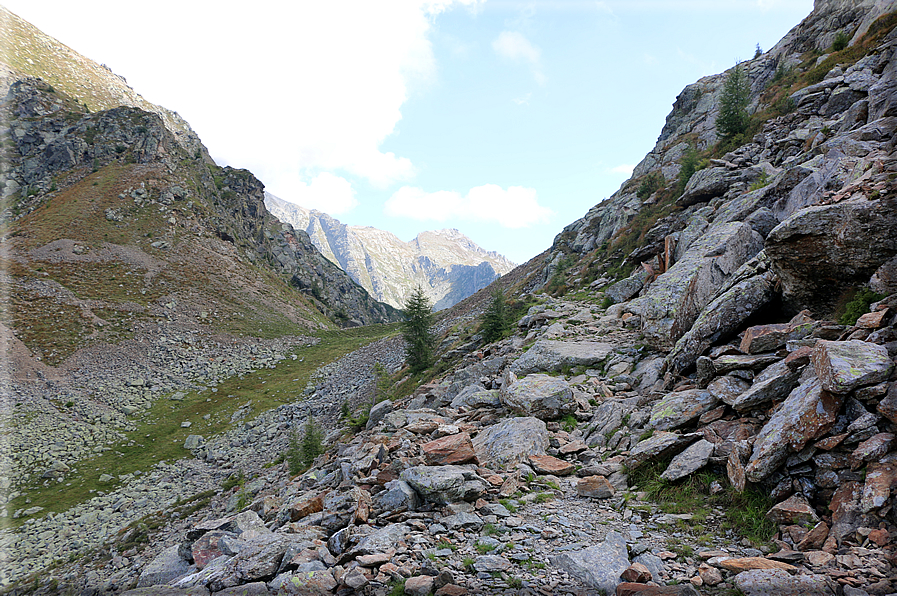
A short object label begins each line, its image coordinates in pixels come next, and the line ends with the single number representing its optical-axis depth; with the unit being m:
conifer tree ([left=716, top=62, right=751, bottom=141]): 31.41
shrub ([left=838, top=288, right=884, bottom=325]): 8.40
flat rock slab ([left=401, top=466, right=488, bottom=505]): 9.30
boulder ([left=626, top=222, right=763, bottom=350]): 14.27
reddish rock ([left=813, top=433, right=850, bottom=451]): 6.37
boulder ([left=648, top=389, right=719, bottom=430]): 9.95
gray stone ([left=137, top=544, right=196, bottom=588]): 10.72
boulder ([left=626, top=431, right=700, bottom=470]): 9.30
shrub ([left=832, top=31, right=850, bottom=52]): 29.83
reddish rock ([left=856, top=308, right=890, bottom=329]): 7.50
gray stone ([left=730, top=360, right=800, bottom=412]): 8.21
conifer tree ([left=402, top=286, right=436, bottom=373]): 32.78
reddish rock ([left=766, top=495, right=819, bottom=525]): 6.18
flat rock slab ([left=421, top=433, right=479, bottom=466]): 11.09
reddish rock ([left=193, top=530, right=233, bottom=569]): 10.22
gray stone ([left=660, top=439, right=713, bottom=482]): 8.41
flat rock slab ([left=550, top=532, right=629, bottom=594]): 6.01
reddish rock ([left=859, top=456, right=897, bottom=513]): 5.47
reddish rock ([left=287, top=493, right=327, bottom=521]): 10.87
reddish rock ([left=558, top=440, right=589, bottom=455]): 11.89
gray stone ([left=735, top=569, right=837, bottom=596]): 4.84
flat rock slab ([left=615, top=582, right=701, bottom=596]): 5.30
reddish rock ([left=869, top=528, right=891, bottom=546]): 5.10
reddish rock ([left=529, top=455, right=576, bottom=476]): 10.98
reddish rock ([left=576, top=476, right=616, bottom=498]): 9.34
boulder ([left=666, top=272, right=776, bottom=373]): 11.49
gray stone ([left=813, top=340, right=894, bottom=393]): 6.45
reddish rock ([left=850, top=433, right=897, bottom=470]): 5.90
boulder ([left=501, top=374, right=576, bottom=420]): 14.10
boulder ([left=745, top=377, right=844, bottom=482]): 6.73
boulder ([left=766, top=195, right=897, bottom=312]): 8.62
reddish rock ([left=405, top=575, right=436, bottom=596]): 6.22
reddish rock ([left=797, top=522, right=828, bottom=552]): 5.71
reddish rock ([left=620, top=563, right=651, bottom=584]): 5.89
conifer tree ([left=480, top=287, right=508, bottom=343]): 28.97
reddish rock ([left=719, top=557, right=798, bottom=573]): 5.50
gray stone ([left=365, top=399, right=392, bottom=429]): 20.55
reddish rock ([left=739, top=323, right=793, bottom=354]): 9.70
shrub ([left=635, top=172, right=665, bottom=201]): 44.22
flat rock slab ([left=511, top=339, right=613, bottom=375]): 17.73
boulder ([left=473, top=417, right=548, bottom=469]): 11.72
